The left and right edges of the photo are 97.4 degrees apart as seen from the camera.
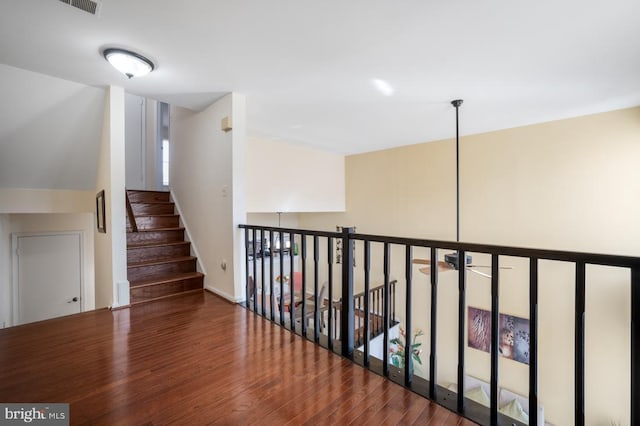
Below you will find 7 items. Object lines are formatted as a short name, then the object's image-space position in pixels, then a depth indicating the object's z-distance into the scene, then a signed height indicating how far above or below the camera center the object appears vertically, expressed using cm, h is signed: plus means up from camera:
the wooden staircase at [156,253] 327 -56
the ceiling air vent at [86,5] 163 +122
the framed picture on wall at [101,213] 311 -2
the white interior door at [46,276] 398 -97
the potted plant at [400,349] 516 -264
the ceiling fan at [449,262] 273 -53
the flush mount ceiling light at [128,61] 213 +117
